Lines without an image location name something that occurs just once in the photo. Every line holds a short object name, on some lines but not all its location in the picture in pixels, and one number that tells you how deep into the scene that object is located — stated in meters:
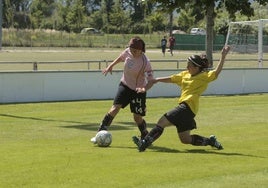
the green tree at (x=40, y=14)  101.44
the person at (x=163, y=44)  52.09
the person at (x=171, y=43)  53.17
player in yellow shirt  9.95
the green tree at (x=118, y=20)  98.06
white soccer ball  10.59
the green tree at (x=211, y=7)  26.37
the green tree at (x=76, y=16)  98.44
